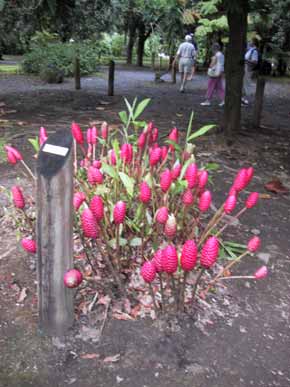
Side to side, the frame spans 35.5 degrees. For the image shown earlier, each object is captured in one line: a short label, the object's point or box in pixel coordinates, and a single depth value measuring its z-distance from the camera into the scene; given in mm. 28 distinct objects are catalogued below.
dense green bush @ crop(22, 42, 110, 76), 17359
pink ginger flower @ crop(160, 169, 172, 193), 2551
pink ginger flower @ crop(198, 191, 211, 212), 2512
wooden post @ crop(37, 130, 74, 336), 2127
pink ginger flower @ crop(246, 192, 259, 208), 2568
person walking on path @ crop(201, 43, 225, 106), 10656
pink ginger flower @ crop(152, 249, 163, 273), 2127
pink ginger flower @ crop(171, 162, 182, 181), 2840
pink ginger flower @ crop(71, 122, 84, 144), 3057
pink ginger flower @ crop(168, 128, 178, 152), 3223
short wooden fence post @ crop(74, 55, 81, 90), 13520
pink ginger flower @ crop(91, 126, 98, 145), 3299
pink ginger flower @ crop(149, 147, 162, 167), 2881
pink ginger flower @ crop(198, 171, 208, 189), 2752
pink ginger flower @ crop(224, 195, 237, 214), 2459
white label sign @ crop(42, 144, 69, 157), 2127
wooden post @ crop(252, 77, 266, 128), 8492
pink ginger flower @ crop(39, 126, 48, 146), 3126
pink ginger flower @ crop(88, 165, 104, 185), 2686
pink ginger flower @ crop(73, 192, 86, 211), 2594
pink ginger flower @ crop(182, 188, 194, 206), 2574
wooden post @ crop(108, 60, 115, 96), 12009
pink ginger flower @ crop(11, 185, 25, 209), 2619
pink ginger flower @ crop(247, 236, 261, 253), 2391
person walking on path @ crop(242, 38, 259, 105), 13359
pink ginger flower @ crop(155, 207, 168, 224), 2336
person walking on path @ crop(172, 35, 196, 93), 13516
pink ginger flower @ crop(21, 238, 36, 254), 2409
